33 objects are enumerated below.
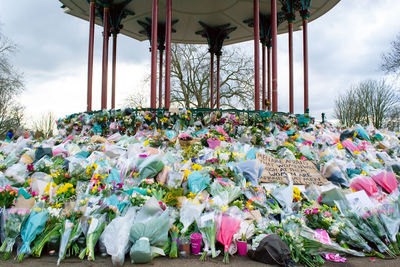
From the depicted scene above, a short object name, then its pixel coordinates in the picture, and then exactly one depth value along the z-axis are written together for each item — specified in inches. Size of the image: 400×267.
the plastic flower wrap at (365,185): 133.9
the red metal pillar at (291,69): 395.8
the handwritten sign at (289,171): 145.9
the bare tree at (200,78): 774.5
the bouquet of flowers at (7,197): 102.9
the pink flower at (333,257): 87.9
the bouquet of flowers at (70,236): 88.5
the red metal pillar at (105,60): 376.3
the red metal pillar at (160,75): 535.5
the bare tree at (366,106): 832.3
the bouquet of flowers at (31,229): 90.2
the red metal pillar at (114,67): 456.1
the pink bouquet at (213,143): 195.8
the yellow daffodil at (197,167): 145.5
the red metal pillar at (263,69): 487.5
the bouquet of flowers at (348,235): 95.0
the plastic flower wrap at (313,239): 90.0
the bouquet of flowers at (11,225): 92.2
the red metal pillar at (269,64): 479.5
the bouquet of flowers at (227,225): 93.4
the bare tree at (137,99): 818.2
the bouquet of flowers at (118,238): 83.0
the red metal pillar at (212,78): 527.5
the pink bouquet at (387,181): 139.6
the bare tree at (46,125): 1079.0
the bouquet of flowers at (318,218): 102.7
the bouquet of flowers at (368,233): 94.0
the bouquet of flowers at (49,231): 90.7
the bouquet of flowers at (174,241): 89.6
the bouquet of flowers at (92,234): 88.7
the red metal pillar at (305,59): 382.0
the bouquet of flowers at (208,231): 91.9
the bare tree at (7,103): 756.6
